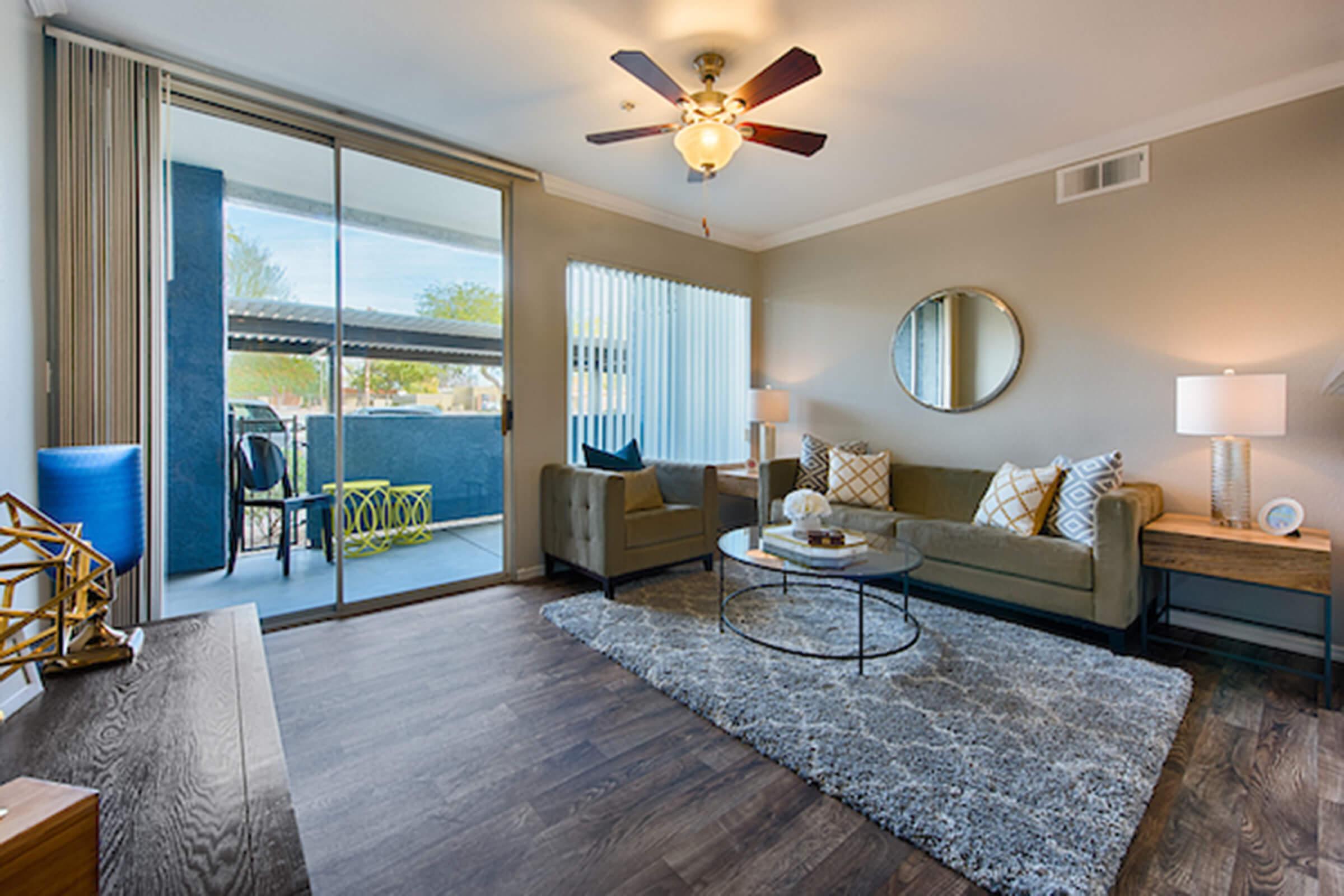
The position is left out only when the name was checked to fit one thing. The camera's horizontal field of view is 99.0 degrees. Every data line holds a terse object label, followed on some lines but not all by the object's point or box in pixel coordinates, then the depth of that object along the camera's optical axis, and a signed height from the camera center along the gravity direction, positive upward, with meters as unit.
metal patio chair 3.12 -0.27
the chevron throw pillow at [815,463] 4.23 -0.18
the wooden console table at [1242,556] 2.32 -0.51
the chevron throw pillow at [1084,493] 2.87 -0.28
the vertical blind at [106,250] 2.33 +0.80
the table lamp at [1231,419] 2.47 +0.09
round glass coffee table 2.42 -0.56
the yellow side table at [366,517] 3.33 -0.47
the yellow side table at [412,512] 3.61 -0.47
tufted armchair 3.36 -0.53
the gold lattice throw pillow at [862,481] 3.92 -0.29
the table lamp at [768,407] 4.64 +0.26
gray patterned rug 1.51 -1.00
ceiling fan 2.31 +1.35
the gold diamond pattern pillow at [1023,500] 3.05 -0.33
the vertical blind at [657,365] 4.16 +0.59
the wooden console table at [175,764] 0.64 -0.46
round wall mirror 3.72 +0.61
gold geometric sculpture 0.86 -0.29
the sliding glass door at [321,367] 2.92 +0.40
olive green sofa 2.62 -0.59
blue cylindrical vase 1.48 -0.15
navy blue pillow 3.88 -0.14
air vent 3.14 +1.49
